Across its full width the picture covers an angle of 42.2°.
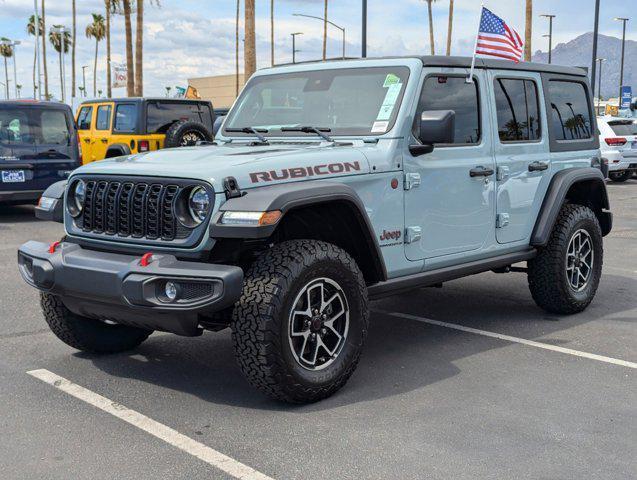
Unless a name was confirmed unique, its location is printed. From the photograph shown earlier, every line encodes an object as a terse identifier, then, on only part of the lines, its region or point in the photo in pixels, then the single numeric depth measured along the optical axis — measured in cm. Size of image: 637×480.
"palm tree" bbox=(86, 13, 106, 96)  7459
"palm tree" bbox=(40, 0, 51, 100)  5466
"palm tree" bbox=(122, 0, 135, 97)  2911
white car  2038
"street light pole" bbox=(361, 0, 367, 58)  2095
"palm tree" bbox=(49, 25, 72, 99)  7869
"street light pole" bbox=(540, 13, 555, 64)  6144
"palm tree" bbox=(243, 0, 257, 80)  1922
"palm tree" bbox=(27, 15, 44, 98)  8639
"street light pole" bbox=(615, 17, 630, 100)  6562
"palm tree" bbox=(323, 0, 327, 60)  5751
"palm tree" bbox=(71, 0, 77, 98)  5862
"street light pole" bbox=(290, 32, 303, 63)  6038
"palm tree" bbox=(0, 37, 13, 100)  9325
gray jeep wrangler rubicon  429
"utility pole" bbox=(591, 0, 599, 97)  3134
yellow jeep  1520
